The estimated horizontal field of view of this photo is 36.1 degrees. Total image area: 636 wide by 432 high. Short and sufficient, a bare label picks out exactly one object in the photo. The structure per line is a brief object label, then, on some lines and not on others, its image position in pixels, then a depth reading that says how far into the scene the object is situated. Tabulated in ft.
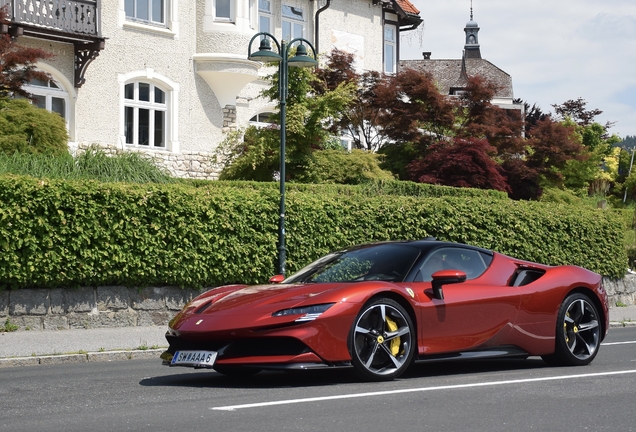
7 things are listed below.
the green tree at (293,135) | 84.84
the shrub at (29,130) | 69.51
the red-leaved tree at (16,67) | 76.48
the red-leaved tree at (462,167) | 100.12
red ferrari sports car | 27.43
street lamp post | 56.90
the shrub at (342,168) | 86.69
